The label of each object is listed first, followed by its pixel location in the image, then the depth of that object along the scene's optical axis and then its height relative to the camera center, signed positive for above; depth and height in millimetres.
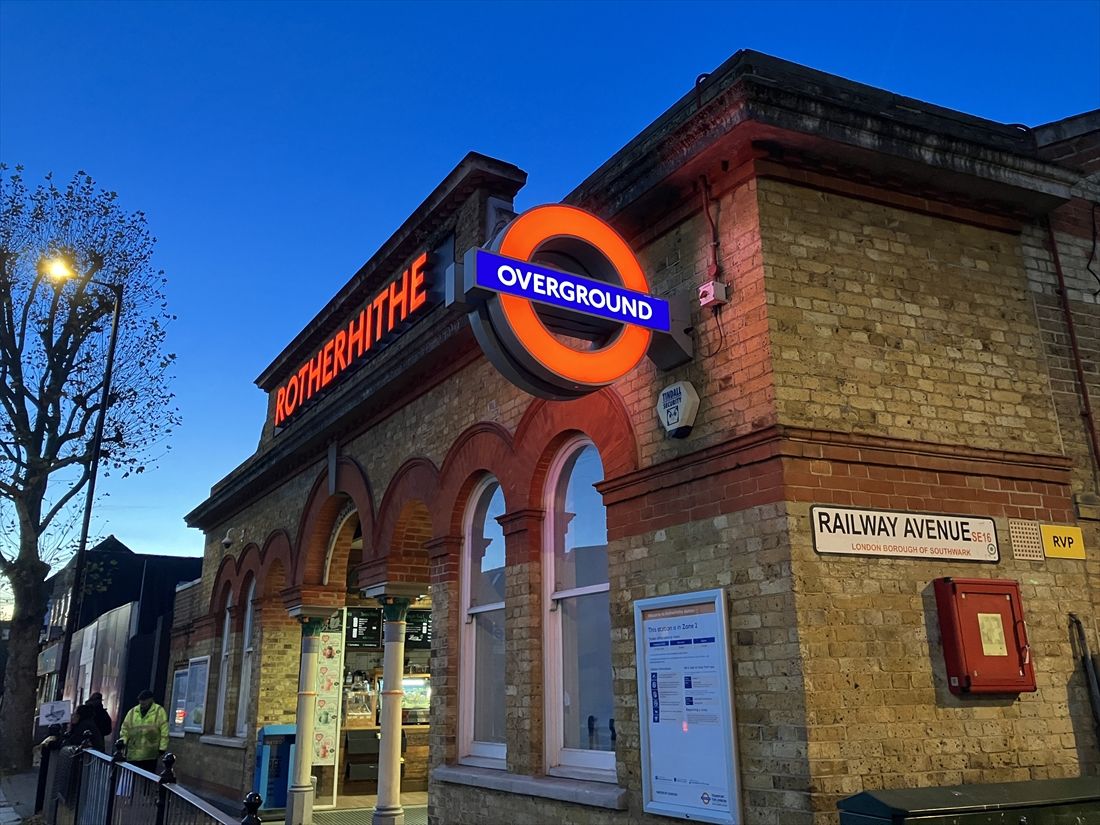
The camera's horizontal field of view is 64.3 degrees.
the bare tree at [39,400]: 18672 +6228
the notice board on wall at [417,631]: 14750 +860
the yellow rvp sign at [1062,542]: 6293 +930
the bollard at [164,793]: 5543 -649
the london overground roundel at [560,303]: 5734 +2481
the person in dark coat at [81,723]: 13341 -537
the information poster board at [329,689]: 13422 -62
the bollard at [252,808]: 3785 -517
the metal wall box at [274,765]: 12961 -1129
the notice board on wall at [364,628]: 14398 +895
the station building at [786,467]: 5395 +1459
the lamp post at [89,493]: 15422 +3628
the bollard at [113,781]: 7238 -745
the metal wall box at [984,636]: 5504 +247
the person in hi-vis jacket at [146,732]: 12219 -603
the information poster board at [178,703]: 18844 -340
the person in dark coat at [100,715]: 14000 -419
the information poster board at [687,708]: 5449 -175
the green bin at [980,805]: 4469 -654
